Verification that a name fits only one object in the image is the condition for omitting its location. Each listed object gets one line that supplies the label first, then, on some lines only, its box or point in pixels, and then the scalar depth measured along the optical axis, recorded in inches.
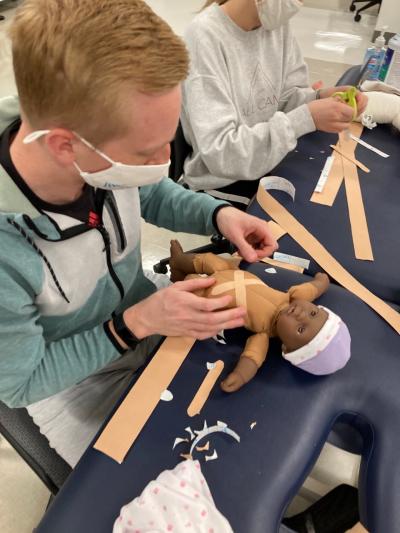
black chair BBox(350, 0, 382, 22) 173.3
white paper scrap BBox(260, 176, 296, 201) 45.6
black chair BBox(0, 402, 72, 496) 30.4
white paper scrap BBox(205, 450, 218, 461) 24.9
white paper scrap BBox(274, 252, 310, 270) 38.5
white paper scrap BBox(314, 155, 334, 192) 46.2
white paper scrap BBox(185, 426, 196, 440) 25.8
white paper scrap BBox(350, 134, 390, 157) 51.6
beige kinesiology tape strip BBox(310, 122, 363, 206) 44.8
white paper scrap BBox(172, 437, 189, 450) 25.6
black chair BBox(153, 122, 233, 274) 52.5
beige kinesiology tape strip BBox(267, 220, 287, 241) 40.8
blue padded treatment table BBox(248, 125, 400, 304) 38.1
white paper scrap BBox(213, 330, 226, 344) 31.3
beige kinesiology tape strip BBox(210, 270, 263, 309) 32.0
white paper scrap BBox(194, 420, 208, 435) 26.0
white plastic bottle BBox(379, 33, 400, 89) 62.9
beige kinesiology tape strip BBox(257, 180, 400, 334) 33.9
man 21.2
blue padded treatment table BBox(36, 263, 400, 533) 23.3
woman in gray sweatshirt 46.7
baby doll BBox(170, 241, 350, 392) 27.8
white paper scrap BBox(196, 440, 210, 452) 25.2
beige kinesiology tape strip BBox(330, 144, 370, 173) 49.2
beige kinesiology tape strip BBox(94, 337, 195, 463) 25.6
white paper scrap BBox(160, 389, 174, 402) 27.6
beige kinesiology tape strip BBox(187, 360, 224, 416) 27.2
